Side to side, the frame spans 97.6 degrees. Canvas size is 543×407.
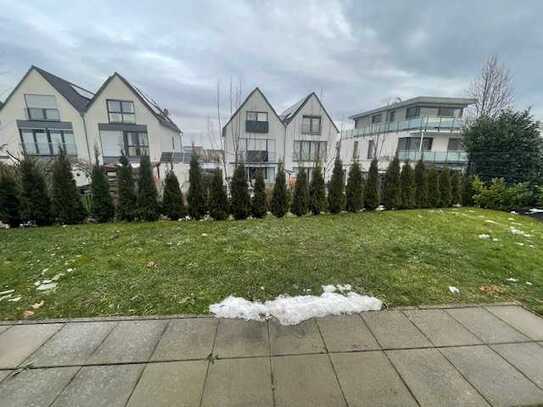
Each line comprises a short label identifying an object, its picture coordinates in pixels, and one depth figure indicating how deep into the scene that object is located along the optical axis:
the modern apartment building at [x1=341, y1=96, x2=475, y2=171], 17.00
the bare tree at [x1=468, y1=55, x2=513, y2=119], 15.12
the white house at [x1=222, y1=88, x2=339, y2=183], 19.03
